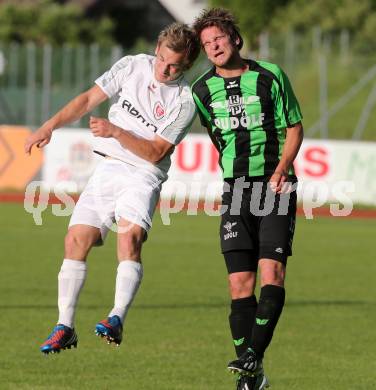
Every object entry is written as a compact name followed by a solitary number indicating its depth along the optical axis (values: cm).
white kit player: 1775
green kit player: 1762
